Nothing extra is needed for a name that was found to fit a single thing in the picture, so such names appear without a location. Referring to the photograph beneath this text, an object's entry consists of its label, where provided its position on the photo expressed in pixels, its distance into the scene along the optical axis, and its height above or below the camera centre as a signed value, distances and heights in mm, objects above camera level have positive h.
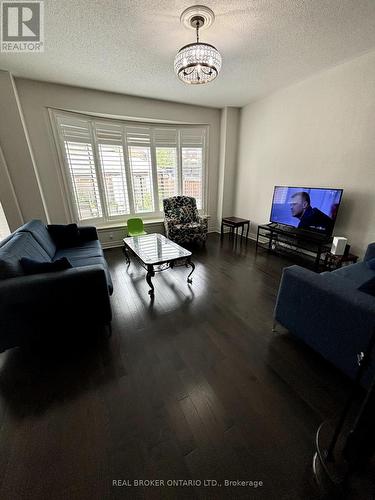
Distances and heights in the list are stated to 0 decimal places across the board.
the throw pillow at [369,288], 1356 -742
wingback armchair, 4121 -968
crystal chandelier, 1734 +975
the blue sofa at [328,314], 1241 -937
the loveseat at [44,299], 1483 -924
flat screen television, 2895 -524
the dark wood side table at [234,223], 4355 -1033
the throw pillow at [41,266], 1639 -706
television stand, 3012 -1088
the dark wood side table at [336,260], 2732 -1143
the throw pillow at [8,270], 1507 -682
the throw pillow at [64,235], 2994 -845
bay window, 3646 +206
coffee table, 2497 -1030
